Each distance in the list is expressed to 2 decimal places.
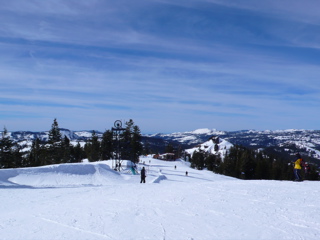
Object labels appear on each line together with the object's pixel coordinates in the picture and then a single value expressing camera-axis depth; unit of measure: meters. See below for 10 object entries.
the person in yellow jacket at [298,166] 18.78
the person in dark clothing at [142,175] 23.28
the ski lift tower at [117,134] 35.81
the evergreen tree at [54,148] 58.81
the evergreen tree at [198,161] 92.04
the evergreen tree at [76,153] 71.94
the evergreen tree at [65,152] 58.51
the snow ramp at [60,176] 21.06
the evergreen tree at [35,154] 58.73
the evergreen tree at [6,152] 45.16
